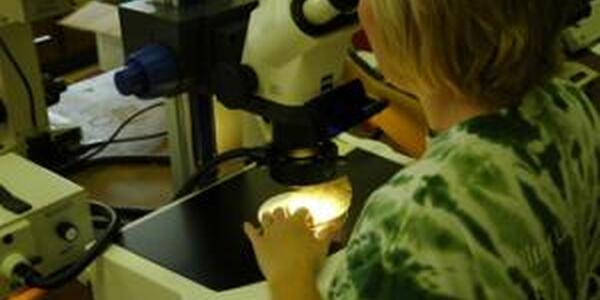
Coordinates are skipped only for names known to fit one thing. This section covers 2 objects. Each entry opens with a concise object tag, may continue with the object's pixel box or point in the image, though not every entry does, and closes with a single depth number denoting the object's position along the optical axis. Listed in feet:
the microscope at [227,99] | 2.94
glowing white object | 3.50
